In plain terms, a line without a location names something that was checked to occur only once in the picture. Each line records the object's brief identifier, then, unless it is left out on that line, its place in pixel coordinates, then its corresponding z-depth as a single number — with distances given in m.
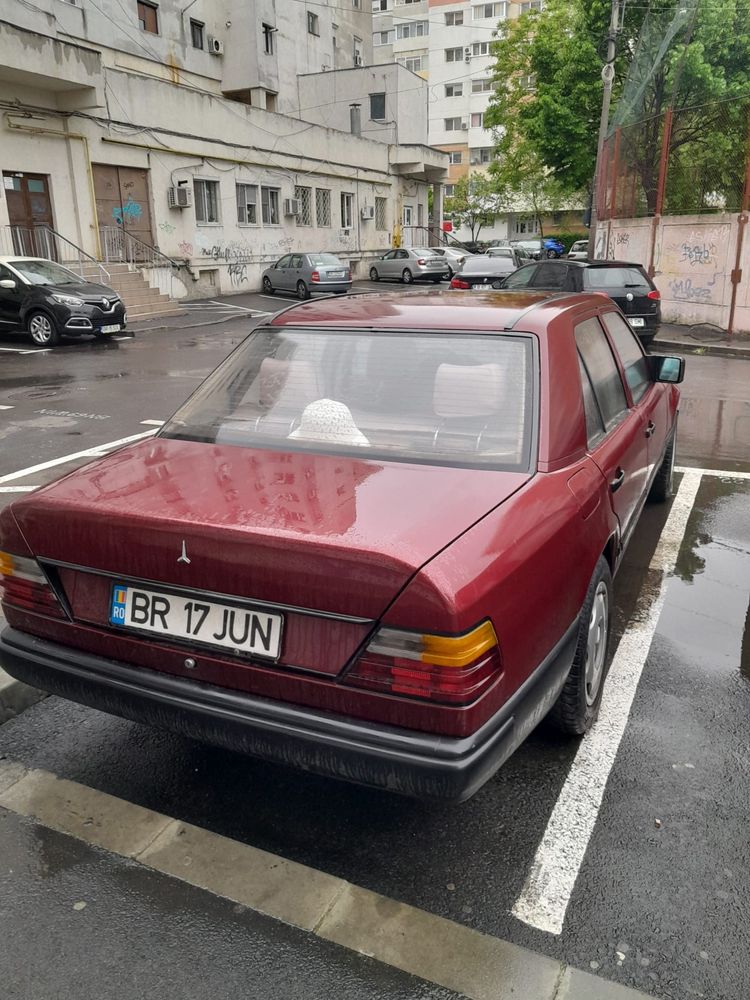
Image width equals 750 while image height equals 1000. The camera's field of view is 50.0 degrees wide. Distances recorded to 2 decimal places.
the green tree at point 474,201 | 60.00
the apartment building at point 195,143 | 20.06
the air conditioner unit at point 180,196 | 24.22
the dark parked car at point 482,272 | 19.78
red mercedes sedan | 2.14
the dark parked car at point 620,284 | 12.97
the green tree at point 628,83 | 16.66
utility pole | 22.39
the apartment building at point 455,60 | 62.88
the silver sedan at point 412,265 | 30.78
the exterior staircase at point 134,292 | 20.56
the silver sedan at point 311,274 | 25.30
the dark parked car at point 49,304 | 15.18
